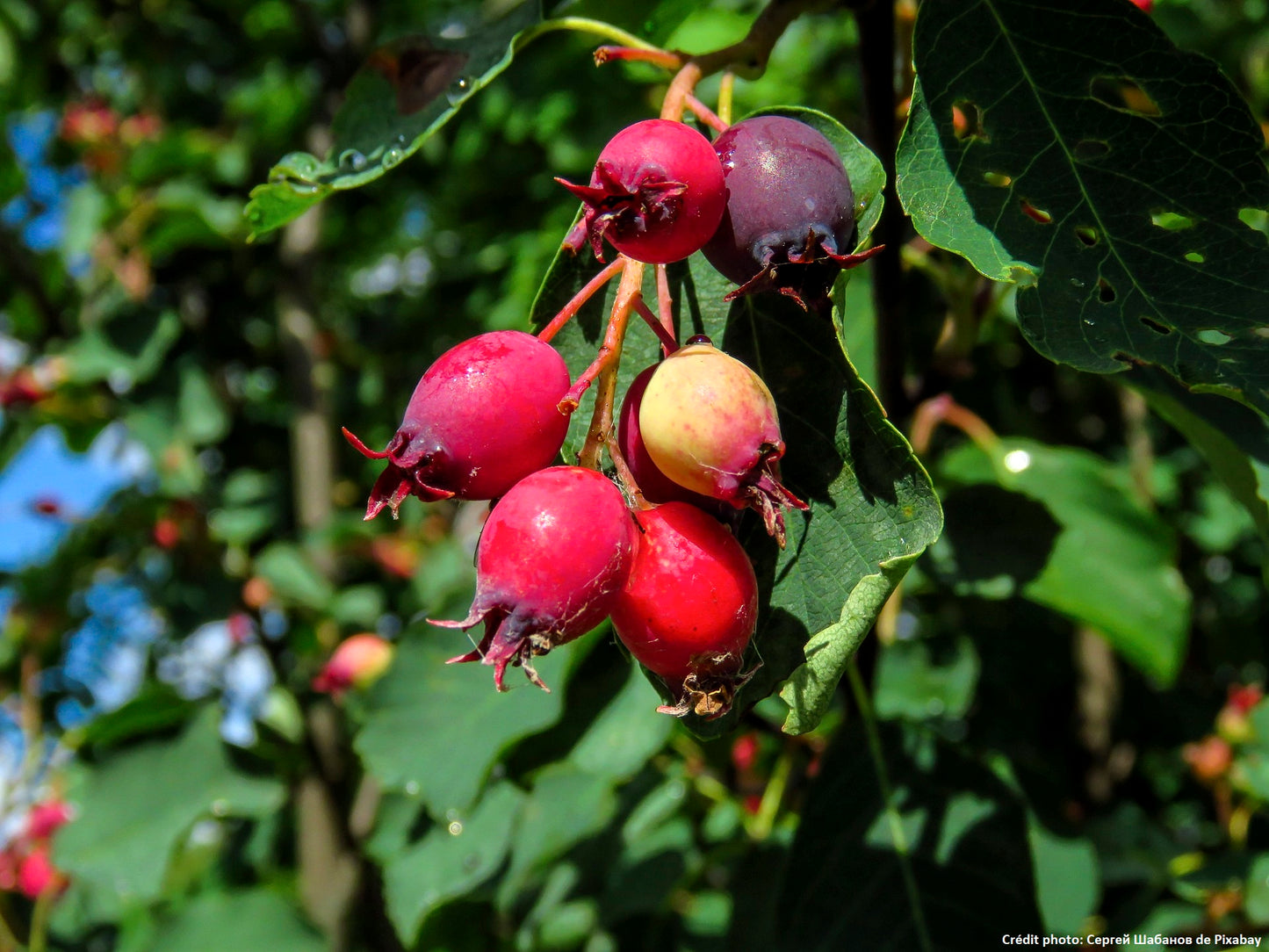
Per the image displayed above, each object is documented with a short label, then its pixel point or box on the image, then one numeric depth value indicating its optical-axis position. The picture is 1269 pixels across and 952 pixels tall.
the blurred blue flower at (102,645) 0.37
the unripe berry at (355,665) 0.26
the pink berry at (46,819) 0.30
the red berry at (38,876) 0.28
